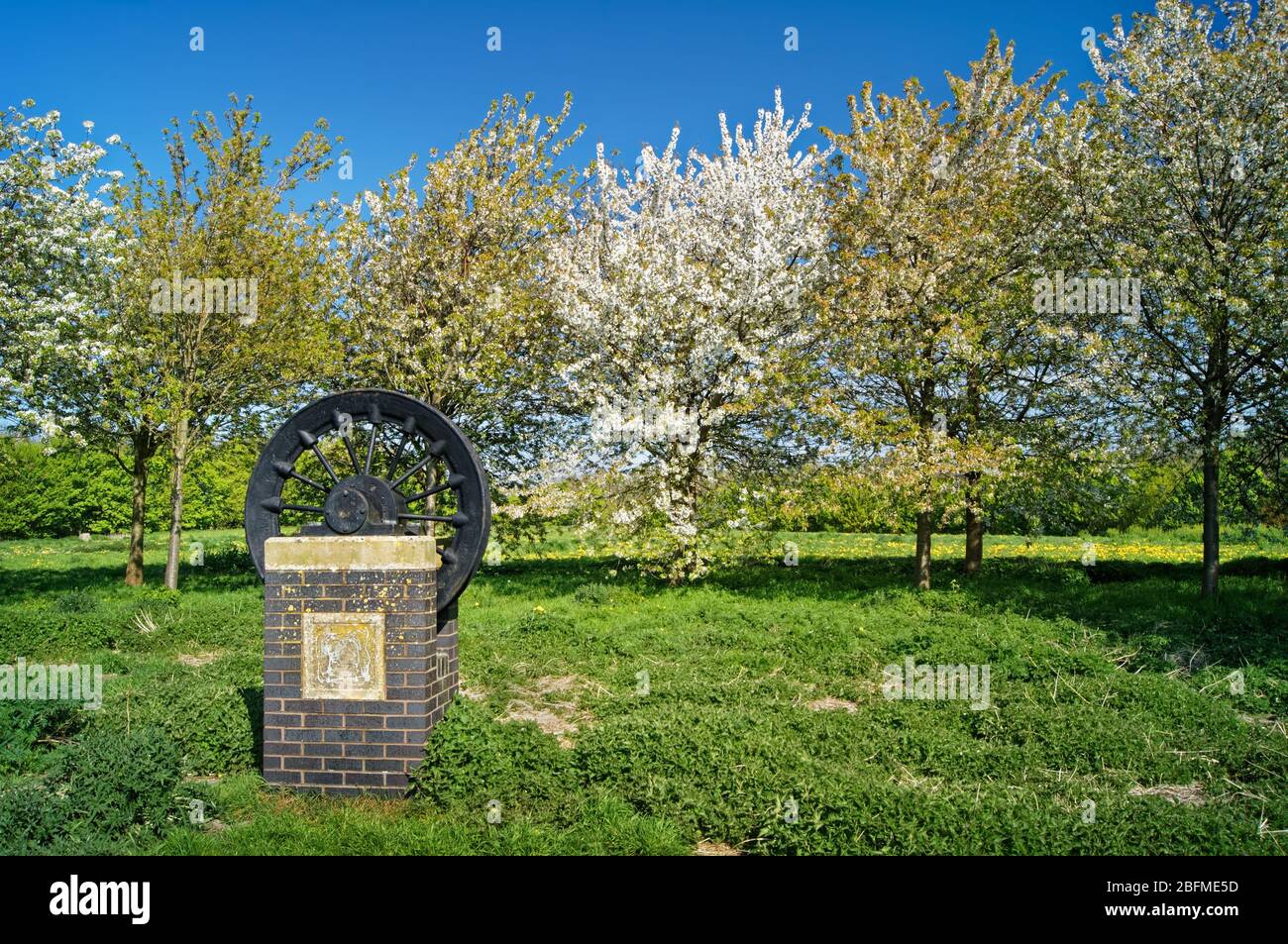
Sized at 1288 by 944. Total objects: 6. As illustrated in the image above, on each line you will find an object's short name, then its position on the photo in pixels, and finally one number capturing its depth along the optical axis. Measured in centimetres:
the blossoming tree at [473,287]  1708
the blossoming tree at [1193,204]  1219
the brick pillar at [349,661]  661
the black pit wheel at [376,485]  686
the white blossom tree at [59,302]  1466
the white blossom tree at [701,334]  1534
